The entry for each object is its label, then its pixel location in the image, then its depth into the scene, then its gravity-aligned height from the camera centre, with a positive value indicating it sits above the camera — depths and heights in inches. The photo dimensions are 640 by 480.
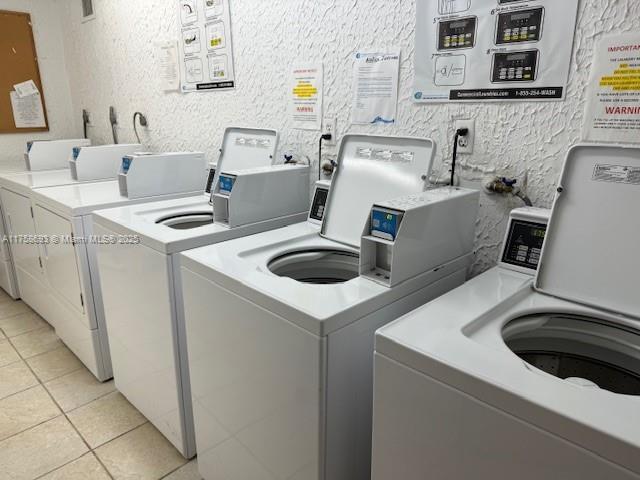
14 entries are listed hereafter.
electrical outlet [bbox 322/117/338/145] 80.0 -2.9
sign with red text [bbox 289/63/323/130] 80.9 +2.6
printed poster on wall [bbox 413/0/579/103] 53.1 +7.4
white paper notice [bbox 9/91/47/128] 155.2 +0.6
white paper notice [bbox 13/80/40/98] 154.5 +8.1
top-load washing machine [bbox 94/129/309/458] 66.5 -25.1
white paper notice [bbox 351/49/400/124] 69.2 +3.7
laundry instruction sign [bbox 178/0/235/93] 97.0 +14.4
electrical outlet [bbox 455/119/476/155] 62.1 -3.7
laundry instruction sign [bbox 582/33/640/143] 48.0 +1.8
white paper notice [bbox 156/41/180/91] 113.0 +11.5
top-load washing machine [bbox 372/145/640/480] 29.2 -19.3
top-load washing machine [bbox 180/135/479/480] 45.2 -21.4
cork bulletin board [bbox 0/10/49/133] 149.1 +18.0
